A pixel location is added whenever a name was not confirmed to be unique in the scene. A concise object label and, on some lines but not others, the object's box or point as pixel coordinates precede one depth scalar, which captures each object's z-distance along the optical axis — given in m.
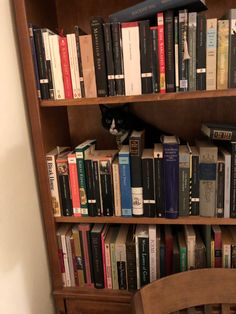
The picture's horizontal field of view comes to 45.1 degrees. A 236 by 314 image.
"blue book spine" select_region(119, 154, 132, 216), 1.00
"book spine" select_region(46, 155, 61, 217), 1.05
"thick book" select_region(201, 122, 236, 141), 0.97
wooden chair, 1.00
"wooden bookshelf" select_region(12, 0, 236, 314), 0.96
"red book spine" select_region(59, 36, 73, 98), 0.94
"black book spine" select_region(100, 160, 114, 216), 1.02
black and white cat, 1.14
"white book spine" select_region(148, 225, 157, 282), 1.08
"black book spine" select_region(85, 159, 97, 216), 1.03
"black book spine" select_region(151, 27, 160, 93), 0.88
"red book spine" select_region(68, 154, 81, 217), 1.03
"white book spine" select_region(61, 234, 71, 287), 1.13
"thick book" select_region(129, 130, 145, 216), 0.98
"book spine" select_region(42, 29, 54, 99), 0.94
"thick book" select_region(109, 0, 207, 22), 0.83
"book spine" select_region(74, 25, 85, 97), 0.93
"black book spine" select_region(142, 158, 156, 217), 1.00
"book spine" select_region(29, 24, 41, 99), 0.93
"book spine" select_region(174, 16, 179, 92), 0.87
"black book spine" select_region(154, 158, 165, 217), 0.99
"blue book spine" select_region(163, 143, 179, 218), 0.97
